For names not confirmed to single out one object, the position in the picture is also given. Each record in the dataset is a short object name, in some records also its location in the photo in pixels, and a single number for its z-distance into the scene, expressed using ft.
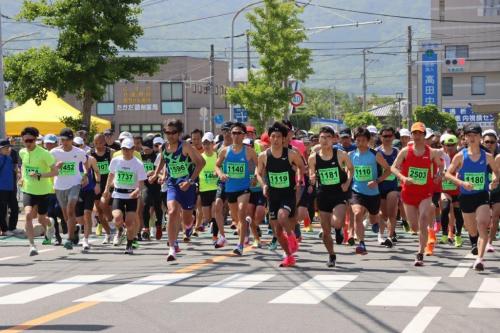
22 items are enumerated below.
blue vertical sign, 252.62
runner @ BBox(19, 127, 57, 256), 49.06
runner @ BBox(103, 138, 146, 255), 47.52
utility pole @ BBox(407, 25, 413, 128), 151.43
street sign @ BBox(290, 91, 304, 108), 112.37
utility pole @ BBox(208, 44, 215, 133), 154.51
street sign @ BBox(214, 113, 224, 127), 163.15
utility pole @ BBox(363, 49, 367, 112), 280.84
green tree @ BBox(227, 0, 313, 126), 147.64
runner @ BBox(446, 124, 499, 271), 40.52
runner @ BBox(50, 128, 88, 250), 50.34
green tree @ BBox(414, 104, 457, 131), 226.38
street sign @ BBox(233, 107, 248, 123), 168.80
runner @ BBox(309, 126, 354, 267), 41.88
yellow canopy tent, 91.09
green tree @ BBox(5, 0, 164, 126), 94.02
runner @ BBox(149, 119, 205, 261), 44.39
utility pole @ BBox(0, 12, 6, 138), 75.46
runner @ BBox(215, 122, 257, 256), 48.24
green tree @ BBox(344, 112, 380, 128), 267.39
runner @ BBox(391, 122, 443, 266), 41.75
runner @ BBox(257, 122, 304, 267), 41.39
